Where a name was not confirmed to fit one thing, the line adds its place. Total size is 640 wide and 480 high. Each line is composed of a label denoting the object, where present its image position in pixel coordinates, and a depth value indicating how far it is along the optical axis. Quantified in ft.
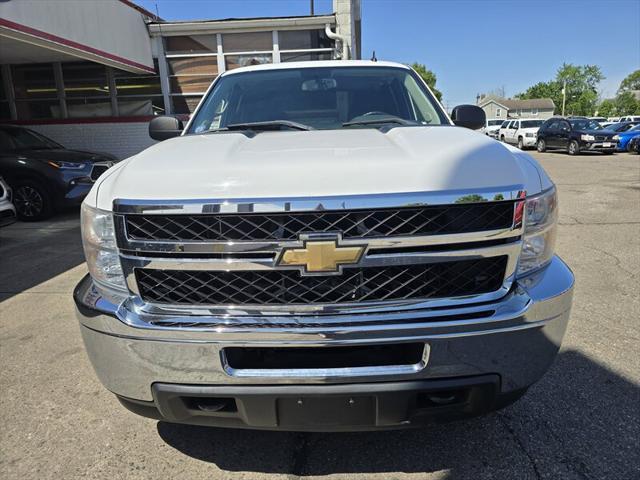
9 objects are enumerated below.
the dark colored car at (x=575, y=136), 64.13
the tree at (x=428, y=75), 222.42
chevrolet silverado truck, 5.45
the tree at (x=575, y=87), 307.99
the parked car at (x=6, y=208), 20.97
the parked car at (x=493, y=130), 100.35
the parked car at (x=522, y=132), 81.56
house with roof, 320.09
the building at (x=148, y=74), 41.45
